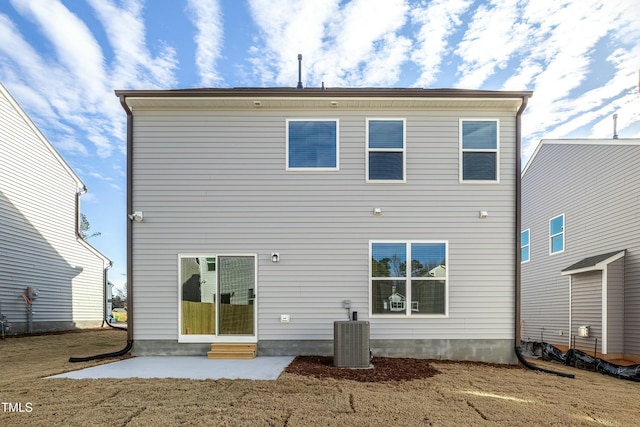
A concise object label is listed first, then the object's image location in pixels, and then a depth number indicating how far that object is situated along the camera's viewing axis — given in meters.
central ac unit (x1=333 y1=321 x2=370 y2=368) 6.04
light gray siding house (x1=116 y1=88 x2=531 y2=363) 6.96
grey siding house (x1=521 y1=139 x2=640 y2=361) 8.73
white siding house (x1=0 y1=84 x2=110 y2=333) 10.63
